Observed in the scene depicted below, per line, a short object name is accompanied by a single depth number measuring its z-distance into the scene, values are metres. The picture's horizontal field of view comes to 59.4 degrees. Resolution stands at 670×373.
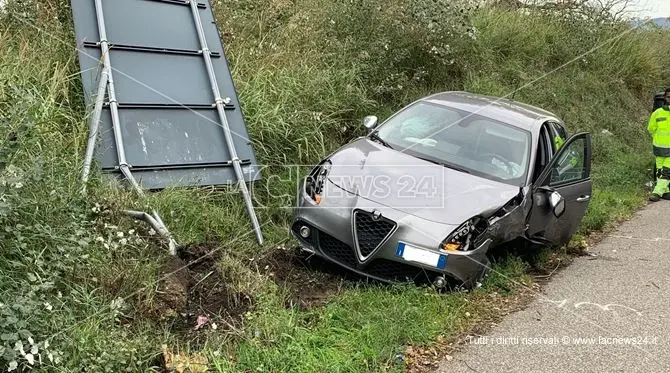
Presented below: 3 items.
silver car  4.63
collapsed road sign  5.66
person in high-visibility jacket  9.77
